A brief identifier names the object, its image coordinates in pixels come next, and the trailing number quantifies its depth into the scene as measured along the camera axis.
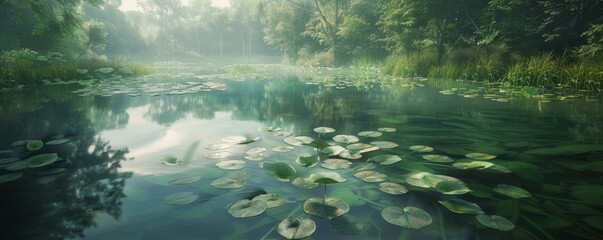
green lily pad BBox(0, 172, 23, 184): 1.93
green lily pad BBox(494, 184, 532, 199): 1.66
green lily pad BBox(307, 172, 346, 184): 1.50
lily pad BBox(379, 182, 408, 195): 1.73
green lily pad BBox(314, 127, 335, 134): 2.98
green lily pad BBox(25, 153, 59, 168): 2.13
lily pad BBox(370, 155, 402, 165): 2.16
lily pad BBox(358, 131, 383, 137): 3.01
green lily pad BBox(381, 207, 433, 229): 1.37
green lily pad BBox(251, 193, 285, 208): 1.58
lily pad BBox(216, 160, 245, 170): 2.15
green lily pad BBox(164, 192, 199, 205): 1.64
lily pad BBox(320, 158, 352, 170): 2.14
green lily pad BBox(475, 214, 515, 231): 1.35
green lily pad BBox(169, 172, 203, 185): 1.93
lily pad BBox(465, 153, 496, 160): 2.23
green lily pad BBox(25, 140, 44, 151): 2.48
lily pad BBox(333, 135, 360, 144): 2.75
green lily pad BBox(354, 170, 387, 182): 1.92
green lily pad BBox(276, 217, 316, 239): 1.29
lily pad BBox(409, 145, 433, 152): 2.53
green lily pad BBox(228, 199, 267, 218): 1.48
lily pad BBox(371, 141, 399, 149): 2.63
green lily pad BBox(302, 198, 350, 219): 1.48
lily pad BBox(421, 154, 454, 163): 2.26
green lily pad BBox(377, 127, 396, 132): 3.29
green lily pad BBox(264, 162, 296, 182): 1.76
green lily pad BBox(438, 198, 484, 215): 1.48
